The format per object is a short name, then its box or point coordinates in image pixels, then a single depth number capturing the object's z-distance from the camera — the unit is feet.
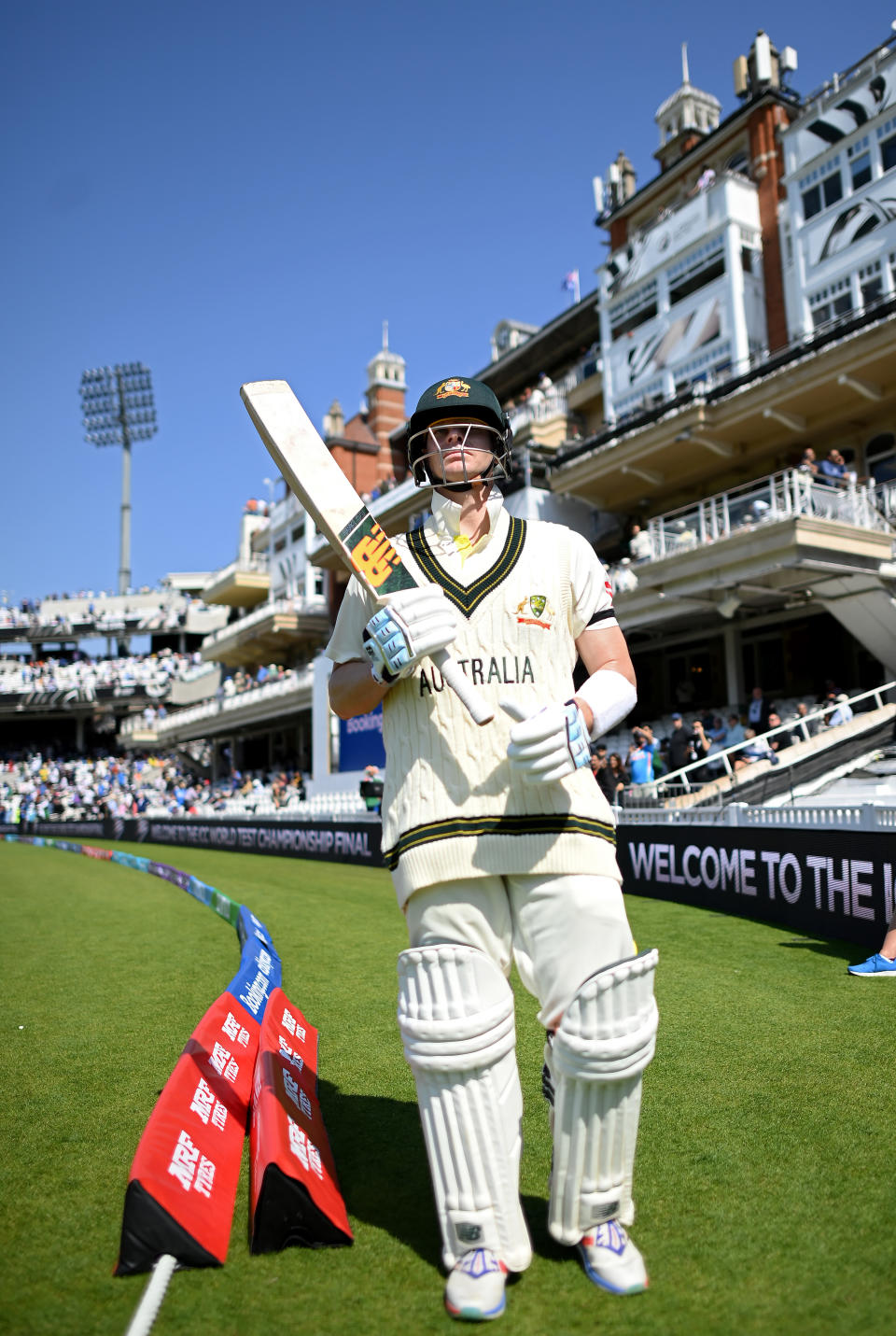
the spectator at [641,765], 45.96
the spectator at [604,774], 42.42
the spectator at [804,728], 45.71
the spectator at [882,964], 18.83
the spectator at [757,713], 52.19
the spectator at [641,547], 62.64
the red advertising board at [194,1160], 7.72
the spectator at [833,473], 52.70
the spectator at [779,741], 46.89
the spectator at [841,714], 47.50
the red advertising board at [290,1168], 8.03
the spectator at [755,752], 44.31
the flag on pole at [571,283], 102.83
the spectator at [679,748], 46.60
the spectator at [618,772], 49.44
